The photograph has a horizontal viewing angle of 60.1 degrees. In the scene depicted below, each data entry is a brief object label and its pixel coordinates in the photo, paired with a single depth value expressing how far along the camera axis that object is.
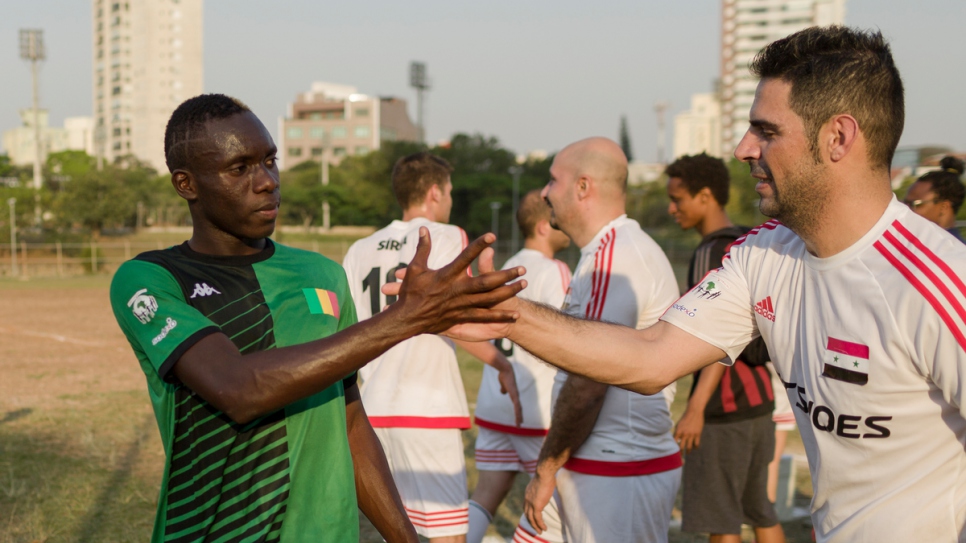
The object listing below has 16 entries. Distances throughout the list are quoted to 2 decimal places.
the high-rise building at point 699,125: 165.25
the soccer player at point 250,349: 2.11
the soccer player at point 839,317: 2.19
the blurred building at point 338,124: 121.44
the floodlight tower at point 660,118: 125.81
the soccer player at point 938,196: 6.09
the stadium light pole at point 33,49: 72.31
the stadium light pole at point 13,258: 42.10
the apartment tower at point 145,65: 121.94
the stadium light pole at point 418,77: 80.31
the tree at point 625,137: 133.88
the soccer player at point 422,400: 5.08
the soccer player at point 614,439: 3.77
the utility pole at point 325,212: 72.38
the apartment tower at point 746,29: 134.88
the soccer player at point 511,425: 5.67
